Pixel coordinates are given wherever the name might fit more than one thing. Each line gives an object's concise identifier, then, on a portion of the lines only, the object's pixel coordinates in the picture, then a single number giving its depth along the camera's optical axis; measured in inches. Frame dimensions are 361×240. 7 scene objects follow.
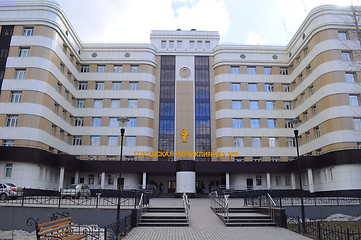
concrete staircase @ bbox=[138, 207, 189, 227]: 625.6
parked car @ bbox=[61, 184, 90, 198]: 1088.6
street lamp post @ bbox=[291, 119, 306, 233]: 565.7
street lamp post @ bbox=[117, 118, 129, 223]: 719.9
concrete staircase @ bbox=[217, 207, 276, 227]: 636.1
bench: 390.5
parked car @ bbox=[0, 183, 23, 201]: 986.5
